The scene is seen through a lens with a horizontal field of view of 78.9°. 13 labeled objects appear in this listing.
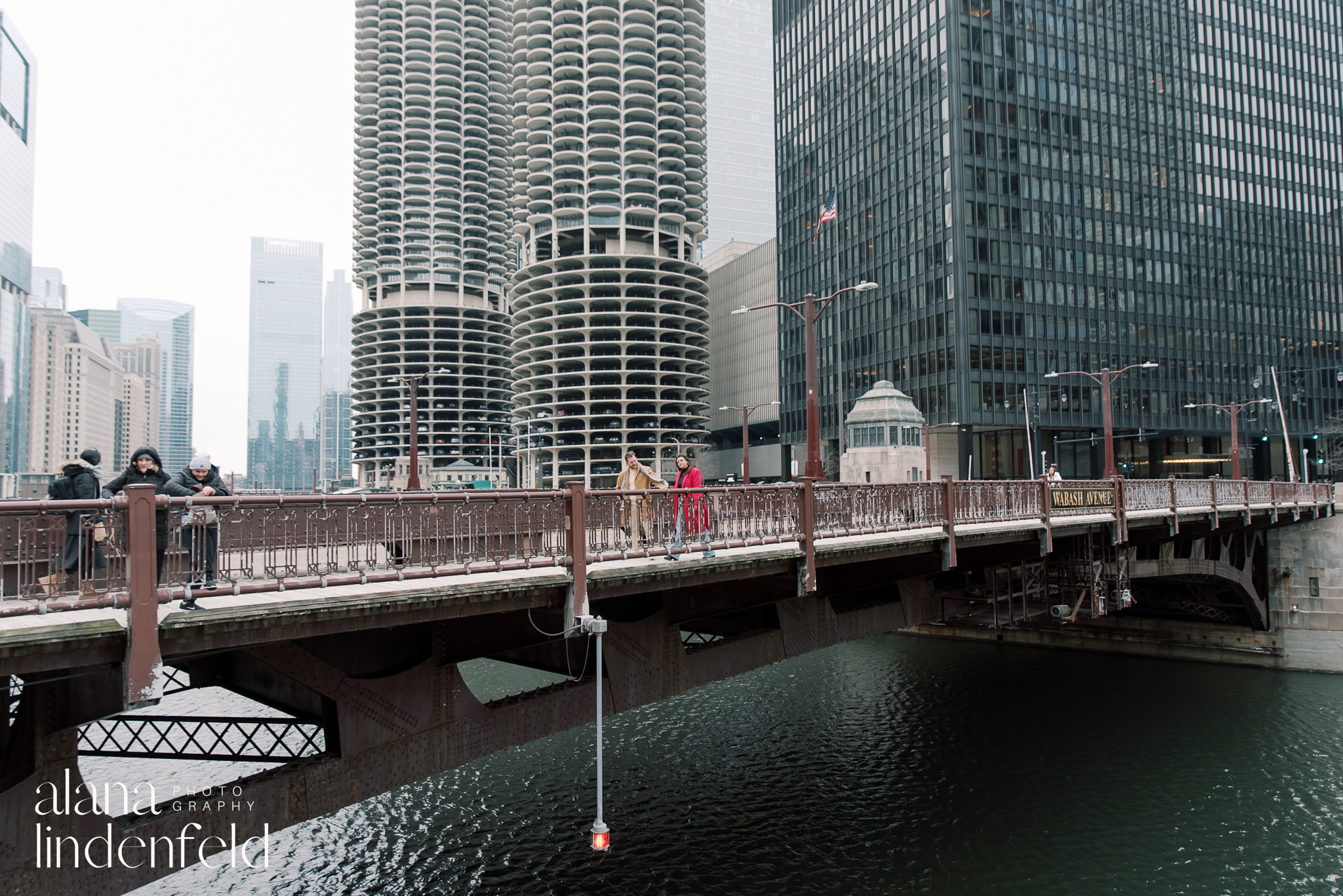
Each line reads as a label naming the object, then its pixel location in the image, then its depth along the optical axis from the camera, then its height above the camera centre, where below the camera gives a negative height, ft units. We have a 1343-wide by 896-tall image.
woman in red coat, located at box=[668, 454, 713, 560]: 37.17 -1.26
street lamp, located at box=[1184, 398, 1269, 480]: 131.46 +3.12
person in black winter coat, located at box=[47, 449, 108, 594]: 21.79 -1.40
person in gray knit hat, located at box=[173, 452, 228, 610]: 23.48 -1.33
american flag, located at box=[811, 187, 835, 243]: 90.38 +30.72
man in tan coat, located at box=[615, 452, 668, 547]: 35.09 -1.22
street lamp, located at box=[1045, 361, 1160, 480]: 101.62 +4.07
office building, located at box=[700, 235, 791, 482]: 363.56 +59.84
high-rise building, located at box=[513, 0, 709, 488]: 360.07 +115.46
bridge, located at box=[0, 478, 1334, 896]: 22.02 -4.03
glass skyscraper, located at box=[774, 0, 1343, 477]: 260.42 +92.16
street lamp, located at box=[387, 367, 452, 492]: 118.42 +5.37
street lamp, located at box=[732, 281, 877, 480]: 60.64 +5.78
